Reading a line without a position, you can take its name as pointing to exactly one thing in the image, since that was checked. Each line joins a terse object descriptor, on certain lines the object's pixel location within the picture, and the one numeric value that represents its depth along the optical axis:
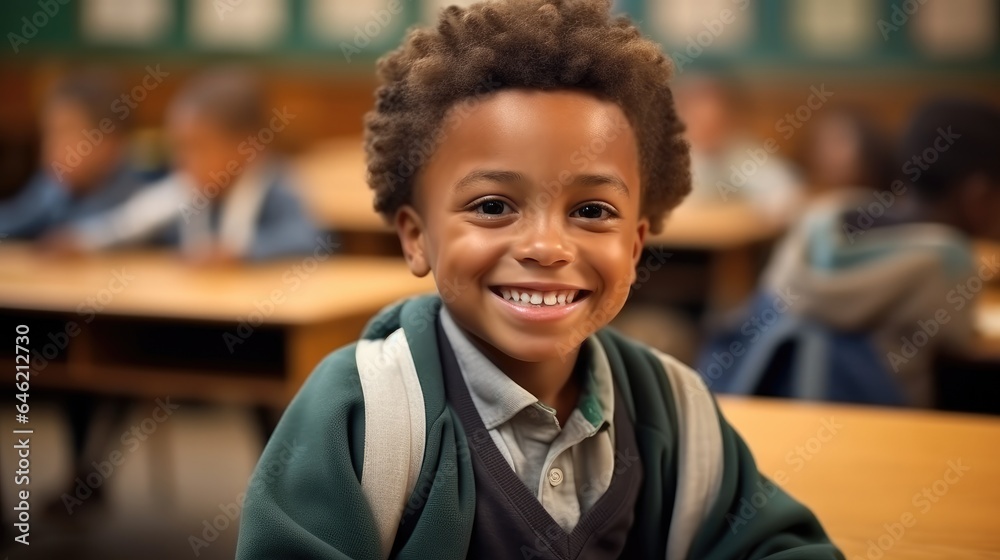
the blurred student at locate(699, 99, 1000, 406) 2.23
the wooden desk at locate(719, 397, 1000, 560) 1.18
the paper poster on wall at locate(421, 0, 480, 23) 6.27
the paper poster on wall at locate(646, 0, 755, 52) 5.98
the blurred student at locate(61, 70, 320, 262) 3.26
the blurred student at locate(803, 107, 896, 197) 3.97
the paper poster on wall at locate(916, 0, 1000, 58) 5.48
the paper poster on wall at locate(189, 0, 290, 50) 6.68
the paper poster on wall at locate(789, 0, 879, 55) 5.71
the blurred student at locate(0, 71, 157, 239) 3.59
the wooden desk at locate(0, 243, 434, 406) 2.37
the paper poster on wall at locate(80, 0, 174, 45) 6.63
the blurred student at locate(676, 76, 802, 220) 4.76
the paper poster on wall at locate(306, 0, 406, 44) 6.61
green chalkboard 5.60
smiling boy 0.95
